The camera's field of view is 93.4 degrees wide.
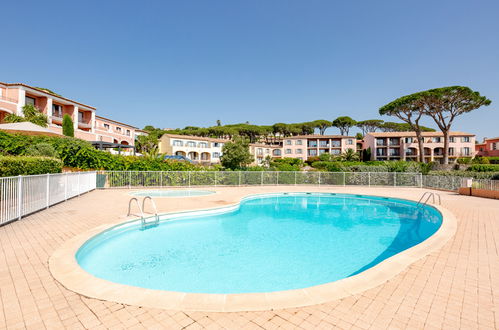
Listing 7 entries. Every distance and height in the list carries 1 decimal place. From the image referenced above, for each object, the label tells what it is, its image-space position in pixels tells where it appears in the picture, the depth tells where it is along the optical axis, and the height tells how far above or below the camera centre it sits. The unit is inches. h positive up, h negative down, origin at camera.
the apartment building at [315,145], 2251.5 +209.4
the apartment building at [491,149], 1877.7 +152.9
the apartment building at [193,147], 1989.5 +169.7
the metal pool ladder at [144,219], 311.4 -72.3
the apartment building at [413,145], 1911.9 +188.3
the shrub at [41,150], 541.6 +35.4
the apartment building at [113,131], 1596.1 +263.3
